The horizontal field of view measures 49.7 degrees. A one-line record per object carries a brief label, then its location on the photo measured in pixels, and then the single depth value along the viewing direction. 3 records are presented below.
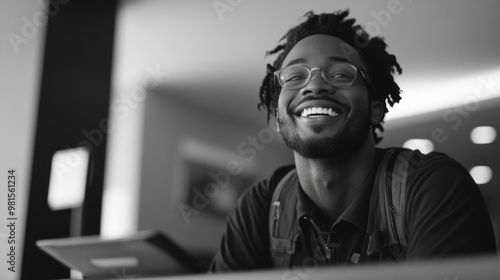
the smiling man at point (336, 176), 0.87
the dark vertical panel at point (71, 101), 1.43
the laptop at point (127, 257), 0.96
